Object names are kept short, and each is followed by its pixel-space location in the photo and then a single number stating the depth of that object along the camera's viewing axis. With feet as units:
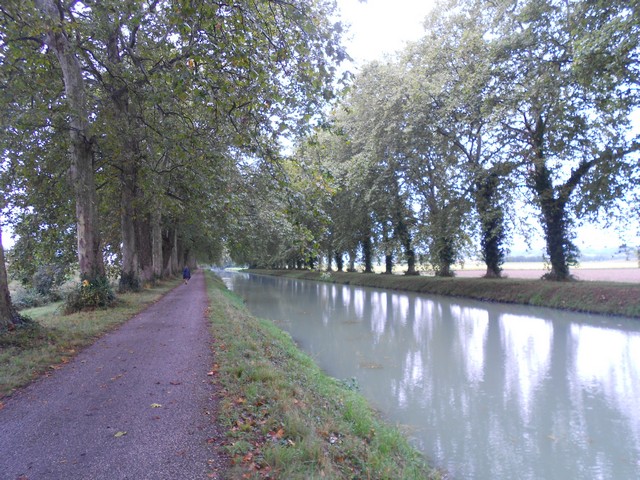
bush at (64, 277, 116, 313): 42.34
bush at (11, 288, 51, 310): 82.17
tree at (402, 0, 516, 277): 66.69
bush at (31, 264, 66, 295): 84.85
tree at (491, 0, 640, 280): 44.27
